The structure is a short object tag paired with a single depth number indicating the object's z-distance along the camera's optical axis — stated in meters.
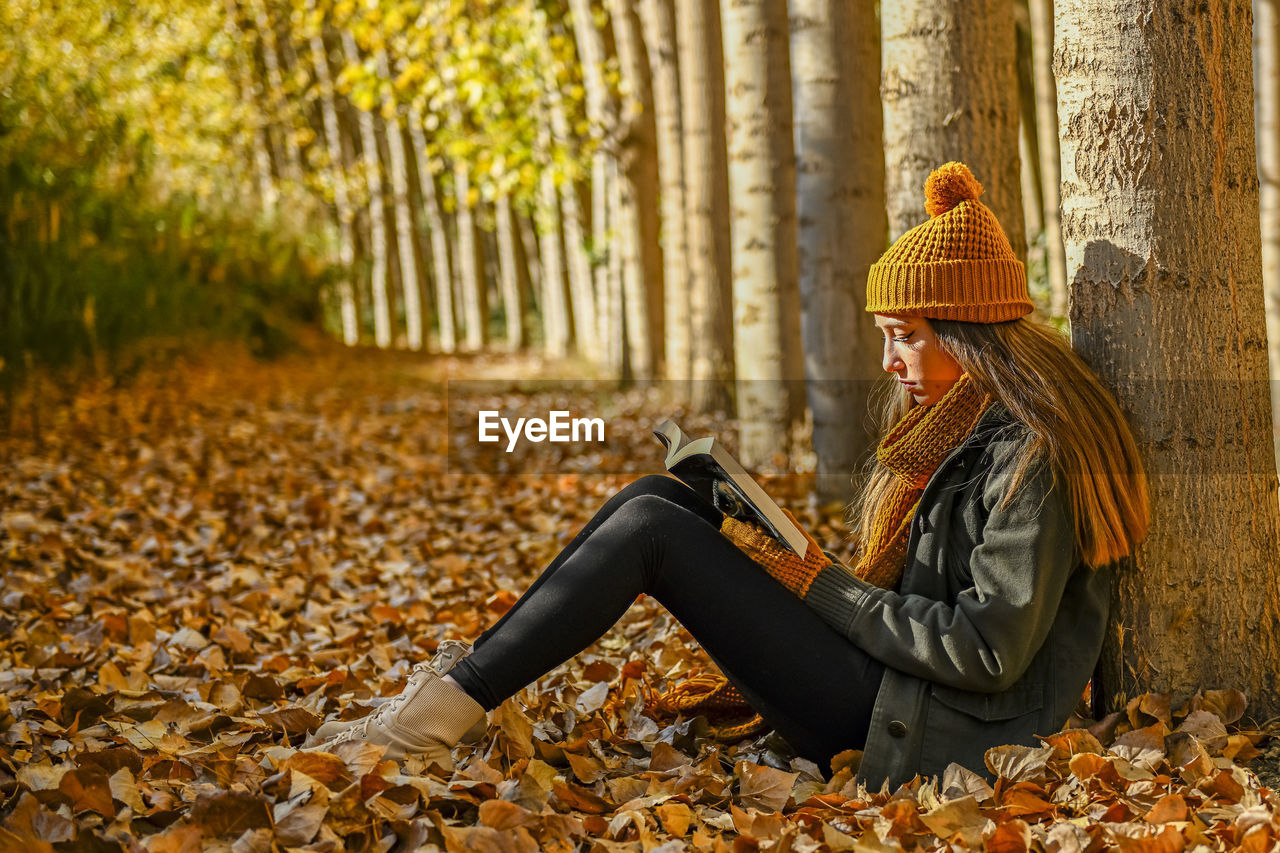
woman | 2.52
